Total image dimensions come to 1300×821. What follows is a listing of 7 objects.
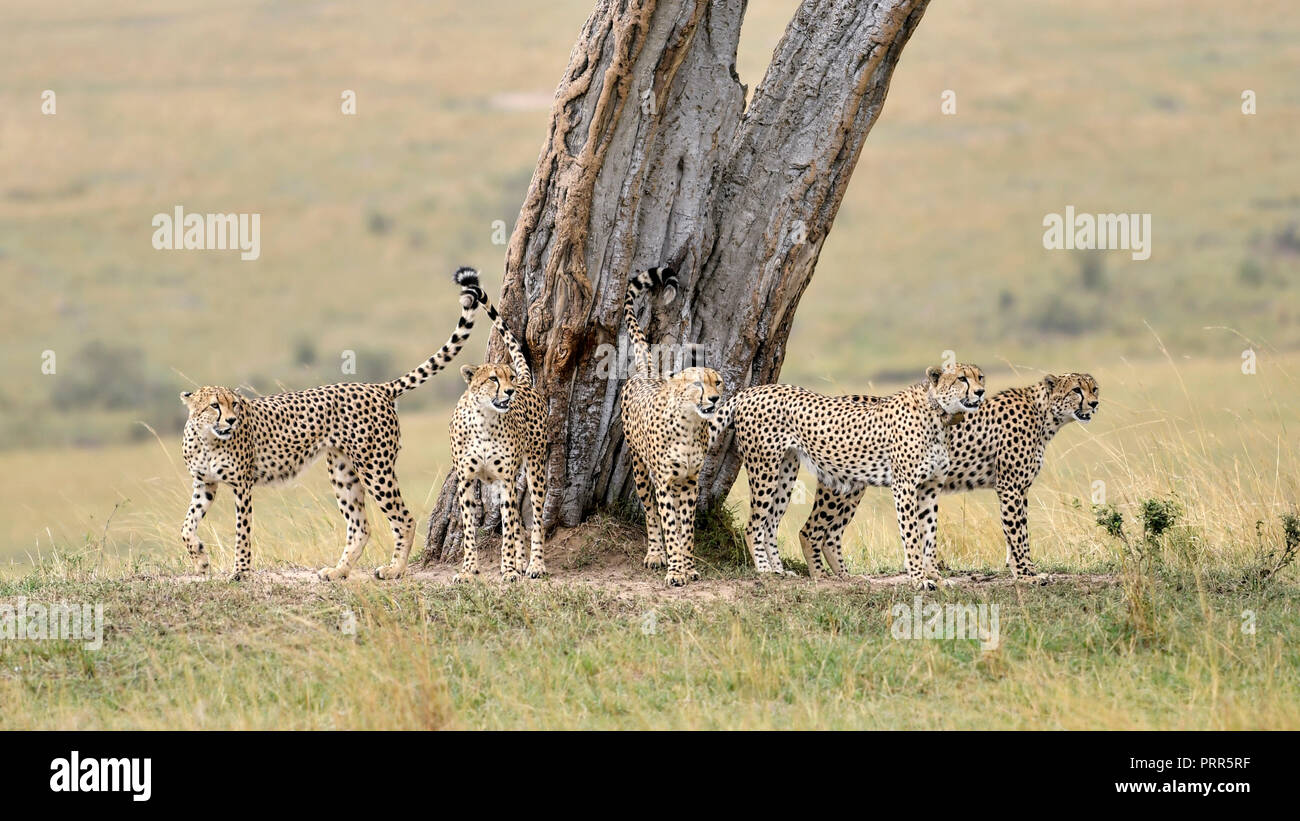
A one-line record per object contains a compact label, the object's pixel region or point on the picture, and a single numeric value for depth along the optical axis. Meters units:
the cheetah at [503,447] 15.90
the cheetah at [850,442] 16.34
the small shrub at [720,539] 17.91
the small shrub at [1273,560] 16.48
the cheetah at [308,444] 15.76
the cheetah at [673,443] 15.94
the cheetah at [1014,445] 16.98
